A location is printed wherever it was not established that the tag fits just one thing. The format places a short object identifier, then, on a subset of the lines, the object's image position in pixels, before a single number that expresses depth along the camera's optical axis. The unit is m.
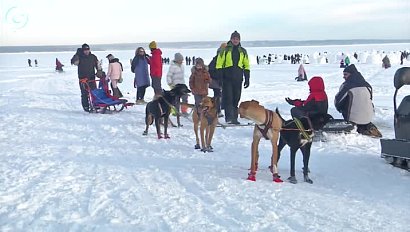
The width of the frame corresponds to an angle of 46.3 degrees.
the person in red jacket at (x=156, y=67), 10.14
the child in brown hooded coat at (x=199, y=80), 7.62
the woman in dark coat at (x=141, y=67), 10.69
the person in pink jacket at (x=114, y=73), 12.17
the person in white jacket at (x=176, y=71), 9.42
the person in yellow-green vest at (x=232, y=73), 8.32
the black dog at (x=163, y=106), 7.52
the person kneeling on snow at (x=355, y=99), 6.88
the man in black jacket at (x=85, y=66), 11.10
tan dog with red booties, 4.70
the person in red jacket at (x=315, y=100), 6.29
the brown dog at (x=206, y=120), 6.29
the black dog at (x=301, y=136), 4.93
